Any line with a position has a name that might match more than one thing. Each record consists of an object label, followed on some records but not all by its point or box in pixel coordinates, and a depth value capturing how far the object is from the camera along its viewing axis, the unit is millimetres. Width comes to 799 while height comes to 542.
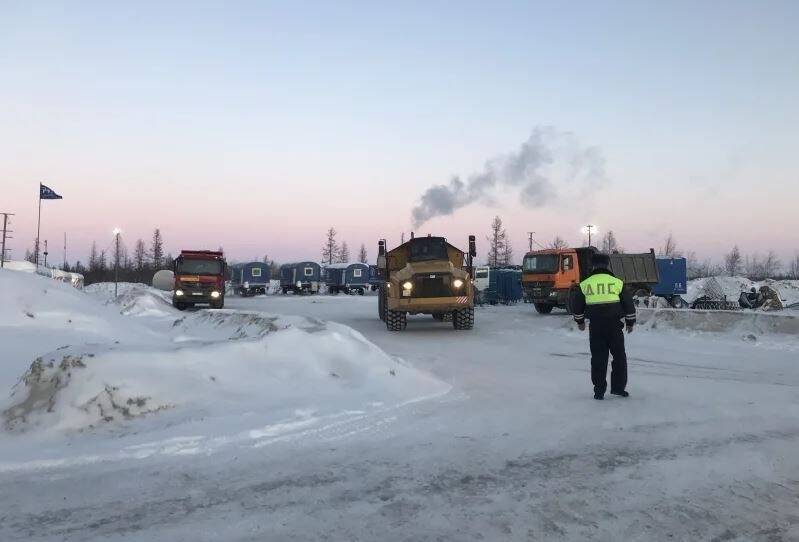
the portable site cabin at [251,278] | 53894
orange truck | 23016
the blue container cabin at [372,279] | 57375
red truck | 25297
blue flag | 34844
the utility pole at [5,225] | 62581
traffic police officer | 7043
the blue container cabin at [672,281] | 29406
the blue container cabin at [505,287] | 35719
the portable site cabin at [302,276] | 56219
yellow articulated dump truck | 15625
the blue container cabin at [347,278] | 57500
